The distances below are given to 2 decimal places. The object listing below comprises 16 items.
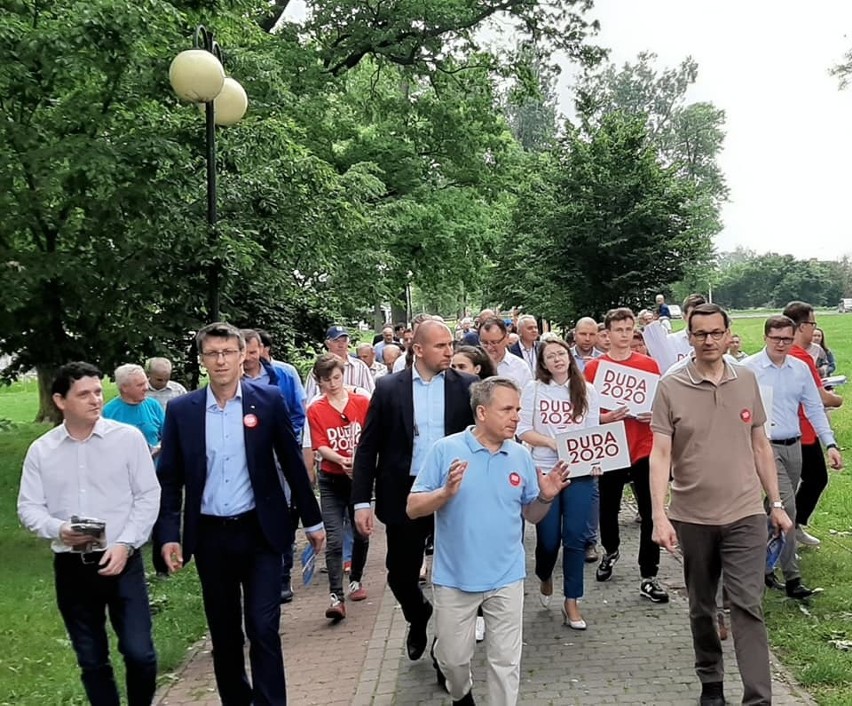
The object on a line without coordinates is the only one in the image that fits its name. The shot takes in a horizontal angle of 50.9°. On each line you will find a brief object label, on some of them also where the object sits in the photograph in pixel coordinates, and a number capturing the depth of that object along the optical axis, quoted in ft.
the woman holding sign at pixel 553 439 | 20.71
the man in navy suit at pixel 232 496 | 14.94
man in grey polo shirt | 15.38
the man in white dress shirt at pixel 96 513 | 14.53
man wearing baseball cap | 30.78
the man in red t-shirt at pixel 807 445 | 22.97
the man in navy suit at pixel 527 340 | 34.83
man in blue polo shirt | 14.34
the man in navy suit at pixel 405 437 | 17.71
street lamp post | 29.09
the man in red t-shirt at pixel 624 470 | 23.36
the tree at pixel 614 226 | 69.41
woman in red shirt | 23.03
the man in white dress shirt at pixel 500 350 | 26.91
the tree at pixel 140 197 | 31.19
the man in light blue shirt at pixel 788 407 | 21.36
